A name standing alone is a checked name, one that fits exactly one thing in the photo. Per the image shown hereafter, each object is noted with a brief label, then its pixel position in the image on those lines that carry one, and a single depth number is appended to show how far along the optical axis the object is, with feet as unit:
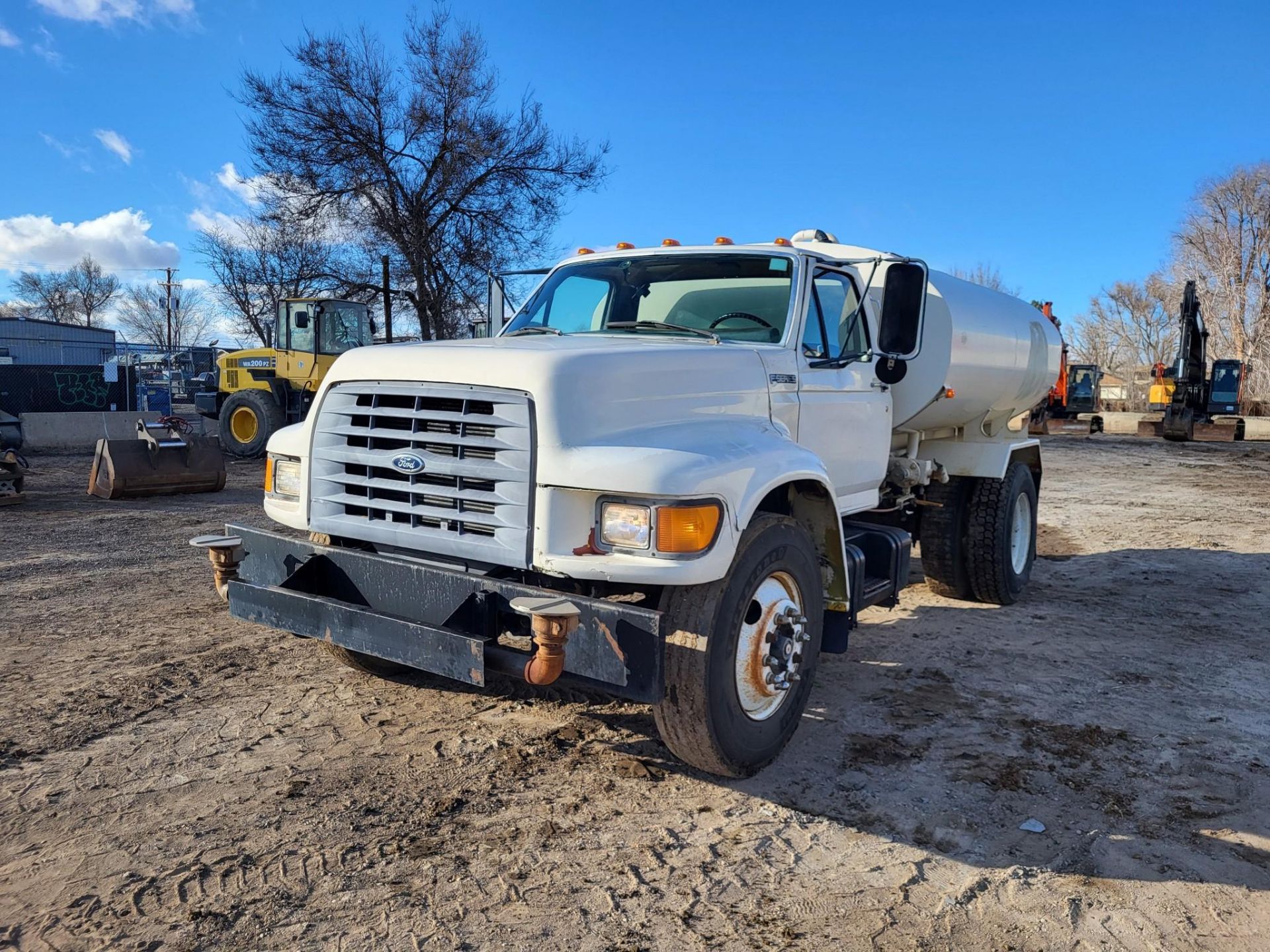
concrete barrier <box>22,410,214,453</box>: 56.24
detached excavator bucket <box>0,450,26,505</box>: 34.19
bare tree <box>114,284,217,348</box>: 227.40
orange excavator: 99.71
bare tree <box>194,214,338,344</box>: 80.24
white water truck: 10.84
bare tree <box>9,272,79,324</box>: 229.04
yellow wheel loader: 54.70
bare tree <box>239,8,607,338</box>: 73.92
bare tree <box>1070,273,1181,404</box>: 196.44
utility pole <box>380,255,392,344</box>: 77.36
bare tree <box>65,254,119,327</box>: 230.27
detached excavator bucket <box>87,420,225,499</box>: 35.76
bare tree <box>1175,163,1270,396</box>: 156.46
